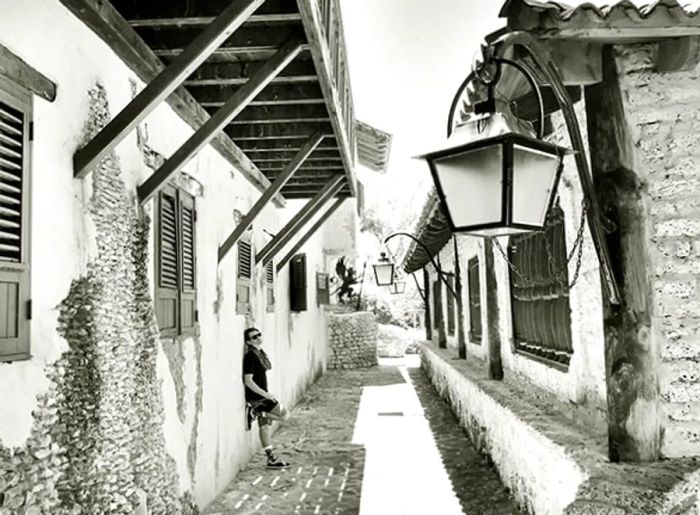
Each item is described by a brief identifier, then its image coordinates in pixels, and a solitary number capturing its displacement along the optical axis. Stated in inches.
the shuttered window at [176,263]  168.9
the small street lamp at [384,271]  524.9
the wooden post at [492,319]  283.7
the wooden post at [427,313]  737.0
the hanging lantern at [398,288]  747.5
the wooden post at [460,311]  415.6
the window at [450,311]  513.6
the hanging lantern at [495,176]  104.8
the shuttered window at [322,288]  614.2
